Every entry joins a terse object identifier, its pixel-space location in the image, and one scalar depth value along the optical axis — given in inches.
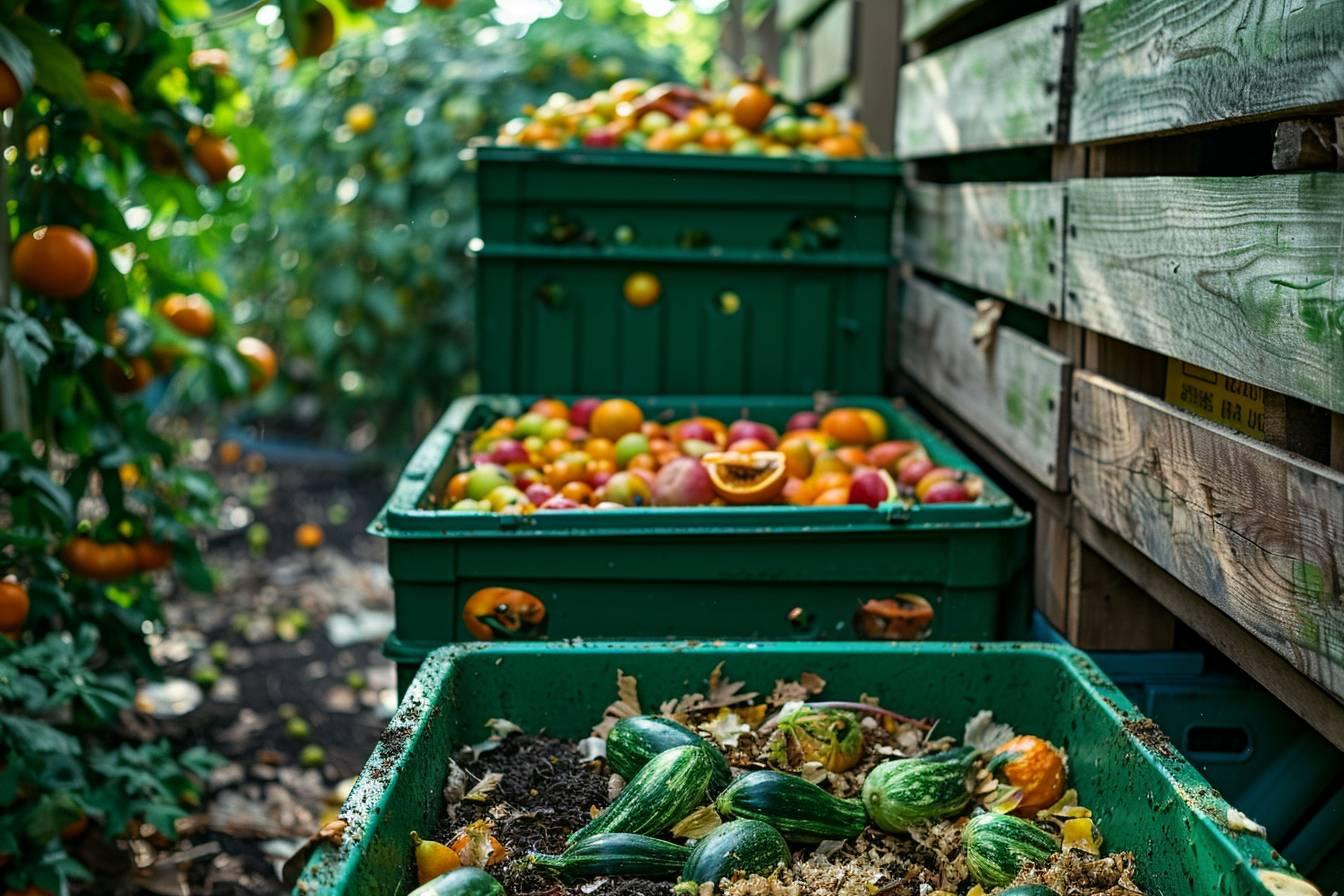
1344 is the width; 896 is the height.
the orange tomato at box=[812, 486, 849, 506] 103.3
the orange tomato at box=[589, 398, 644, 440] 129.7
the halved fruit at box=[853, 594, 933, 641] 99.6
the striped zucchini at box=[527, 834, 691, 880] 66.6
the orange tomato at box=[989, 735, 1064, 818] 74.7
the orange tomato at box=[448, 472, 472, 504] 110.6
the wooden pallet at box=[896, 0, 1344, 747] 63.2
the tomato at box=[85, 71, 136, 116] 114.8
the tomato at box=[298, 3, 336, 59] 119.0
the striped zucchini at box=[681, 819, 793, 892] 64.4
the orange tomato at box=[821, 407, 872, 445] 128.4
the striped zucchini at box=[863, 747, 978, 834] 72.7
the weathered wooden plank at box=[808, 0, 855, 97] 178.1
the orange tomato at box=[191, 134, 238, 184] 131.4
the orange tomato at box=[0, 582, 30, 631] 100.3
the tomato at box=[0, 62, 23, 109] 95.3
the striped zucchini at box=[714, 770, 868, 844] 70.3
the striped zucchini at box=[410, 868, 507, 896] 61.0
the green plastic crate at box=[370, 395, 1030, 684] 95.3
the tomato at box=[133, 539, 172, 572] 126.6
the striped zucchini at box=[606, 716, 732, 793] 75.2
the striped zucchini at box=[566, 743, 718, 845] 70.1
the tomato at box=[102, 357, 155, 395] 127.5
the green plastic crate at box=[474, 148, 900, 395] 141.4
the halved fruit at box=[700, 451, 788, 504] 105.2
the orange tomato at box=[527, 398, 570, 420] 134.0
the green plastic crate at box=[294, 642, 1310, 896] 61.2
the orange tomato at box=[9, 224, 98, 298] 110.7
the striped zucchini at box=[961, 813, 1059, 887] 66.1
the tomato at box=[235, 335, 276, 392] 155.8
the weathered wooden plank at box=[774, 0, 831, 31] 207.8
